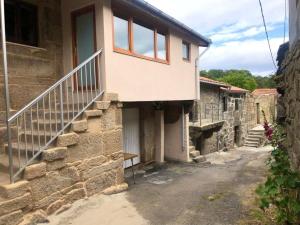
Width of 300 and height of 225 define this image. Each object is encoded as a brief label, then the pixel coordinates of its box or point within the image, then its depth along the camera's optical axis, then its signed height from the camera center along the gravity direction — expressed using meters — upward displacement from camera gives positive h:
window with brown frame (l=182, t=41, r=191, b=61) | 7.50 +1.87
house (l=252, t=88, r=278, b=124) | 19.25 +0.28
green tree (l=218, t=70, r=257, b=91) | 30.81 +3.22
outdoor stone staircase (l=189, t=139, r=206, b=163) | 8.42 -1.96
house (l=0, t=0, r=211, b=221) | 3.55 +0.57
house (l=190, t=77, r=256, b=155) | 11.48 -0.83
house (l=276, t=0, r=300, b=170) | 2.79 +0.22
